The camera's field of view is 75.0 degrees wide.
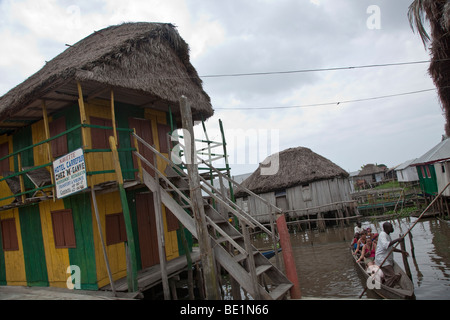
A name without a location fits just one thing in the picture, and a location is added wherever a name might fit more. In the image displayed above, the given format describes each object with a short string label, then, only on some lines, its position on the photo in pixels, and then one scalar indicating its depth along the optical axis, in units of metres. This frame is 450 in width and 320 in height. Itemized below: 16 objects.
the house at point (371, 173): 48.91
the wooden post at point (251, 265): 4.96
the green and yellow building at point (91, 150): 6.96
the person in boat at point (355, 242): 11.60
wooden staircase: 5.05
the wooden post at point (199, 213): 5.05
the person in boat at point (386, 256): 7.13
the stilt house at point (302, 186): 22.77
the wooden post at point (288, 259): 5.79
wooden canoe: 6.47
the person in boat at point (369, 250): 9.62
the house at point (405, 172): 38.66
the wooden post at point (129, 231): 6.11
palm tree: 6.22
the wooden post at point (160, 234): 6.48
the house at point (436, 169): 17.10
